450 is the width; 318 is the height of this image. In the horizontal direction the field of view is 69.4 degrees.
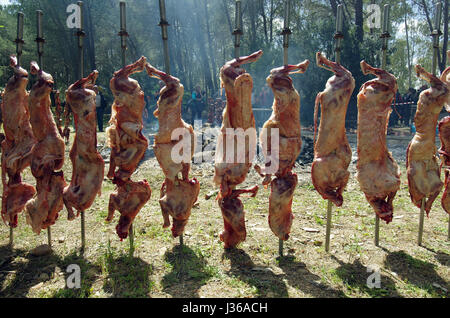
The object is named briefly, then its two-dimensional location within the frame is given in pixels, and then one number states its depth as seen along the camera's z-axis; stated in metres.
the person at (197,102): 17.63
